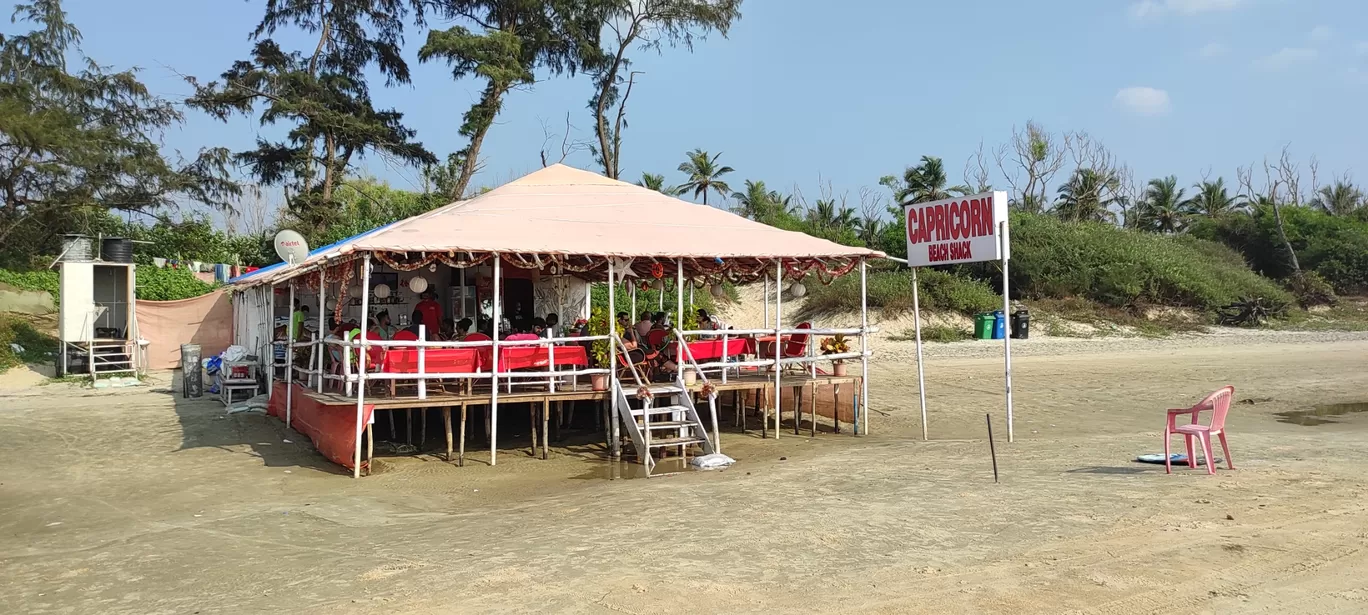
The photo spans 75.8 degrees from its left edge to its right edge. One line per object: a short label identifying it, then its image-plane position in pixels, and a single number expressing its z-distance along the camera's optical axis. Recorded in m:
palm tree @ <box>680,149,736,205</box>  47.97
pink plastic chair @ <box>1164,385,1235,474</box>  8.81
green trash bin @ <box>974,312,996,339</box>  28.67
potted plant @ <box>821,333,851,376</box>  14.64
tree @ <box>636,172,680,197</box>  46.44
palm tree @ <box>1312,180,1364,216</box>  54.16
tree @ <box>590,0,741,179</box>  33.78
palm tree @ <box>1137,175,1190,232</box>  53.38
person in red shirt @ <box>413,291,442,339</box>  14.14
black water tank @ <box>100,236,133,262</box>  20.97
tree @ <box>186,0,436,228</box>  29.89
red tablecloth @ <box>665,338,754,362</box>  13.16
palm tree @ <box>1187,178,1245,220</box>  55.16
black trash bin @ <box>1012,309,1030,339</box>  28.73
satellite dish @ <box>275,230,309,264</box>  18.23
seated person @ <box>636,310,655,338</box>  13.57
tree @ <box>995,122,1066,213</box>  49.22
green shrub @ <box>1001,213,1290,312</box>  33.28
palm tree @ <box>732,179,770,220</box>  46.59
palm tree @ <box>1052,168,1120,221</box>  48.53
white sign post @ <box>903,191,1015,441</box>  11.15
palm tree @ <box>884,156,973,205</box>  42.88
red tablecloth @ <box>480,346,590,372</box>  11.79
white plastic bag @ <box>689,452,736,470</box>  10.96
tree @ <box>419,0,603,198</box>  29.81
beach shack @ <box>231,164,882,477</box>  11.10
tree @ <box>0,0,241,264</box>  28.59
